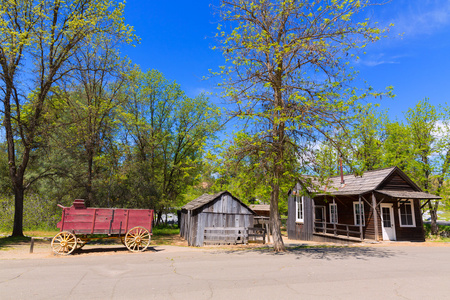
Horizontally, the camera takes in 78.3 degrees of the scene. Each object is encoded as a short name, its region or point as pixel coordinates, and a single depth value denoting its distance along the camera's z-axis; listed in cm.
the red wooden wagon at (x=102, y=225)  1193
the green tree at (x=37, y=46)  1691
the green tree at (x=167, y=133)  3132
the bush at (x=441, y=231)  2588
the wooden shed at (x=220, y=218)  1750
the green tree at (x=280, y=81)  1187
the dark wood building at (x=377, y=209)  1958
